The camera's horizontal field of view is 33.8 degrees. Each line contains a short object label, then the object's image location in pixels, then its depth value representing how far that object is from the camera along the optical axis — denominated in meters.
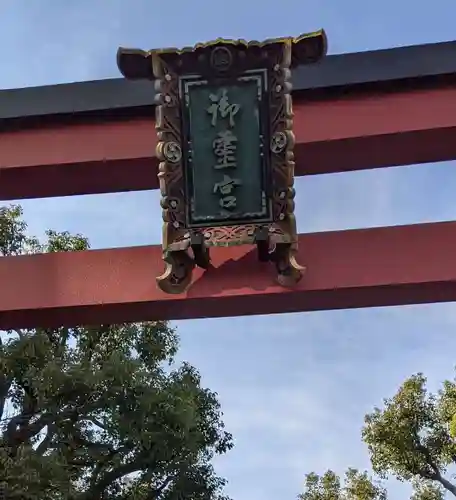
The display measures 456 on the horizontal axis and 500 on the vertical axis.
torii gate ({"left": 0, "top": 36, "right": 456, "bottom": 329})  3.40
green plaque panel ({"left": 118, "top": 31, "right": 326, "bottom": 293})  3.12
